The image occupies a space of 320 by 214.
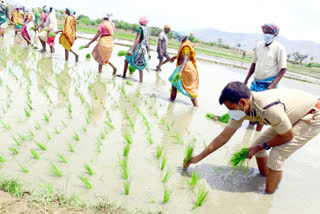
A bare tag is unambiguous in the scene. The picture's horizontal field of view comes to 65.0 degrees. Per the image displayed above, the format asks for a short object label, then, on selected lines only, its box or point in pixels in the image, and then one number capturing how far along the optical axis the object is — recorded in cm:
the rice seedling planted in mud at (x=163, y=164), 251
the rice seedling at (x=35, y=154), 232
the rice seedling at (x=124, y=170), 223
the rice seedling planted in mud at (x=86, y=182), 202
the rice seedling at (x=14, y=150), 233
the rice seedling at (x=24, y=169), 208
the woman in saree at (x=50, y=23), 816
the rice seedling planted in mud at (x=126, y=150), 267
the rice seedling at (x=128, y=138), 296
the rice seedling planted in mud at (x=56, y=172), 210
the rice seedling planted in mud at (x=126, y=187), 204
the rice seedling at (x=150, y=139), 308
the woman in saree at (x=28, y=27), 956
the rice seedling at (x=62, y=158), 231
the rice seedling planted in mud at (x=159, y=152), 273
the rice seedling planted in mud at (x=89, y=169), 221
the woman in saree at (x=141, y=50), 599
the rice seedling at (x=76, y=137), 278
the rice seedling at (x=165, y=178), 228
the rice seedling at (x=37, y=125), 288
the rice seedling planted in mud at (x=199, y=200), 205
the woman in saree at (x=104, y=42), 634
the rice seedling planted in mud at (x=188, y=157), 245
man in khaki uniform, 210
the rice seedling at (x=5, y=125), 274
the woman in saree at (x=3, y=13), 920
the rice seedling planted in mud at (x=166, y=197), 202
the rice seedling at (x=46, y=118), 316
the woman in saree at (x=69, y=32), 723
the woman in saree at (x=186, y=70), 475
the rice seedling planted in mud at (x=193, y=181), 229
